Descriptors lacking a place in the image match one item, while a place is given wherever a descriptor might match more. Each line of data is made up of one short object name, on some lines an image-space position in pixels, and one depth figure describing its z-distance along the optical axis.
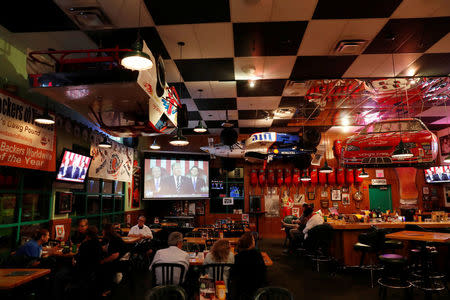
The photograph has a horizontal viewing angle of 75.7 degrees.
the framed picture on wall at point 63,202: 5.72
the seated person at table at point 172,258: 3.40
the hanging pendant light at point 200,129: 6.74
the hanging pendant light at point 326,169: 9.29
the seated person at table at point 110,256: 4.60
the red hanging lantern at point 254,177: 11.77
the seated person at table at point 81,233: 5.65
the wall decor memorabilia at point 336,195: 11.77
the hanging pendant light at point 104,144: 6.67
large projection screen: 10.15
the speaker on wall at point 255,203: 11.59
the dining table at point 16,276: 2.94
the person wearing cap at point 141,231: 6.85
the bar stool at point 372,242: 5.57
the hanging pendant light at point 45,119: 4.64
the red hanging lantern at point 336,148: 11.43
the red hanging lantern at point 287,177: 11.69
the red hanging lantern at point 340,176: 11.45
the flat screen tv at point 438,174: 10.67
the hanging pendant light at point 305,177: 10.56
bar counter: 6.39
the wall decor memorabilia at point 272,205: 11.77
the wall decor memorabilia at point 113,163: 6.87
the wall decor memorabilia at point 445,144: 10.81
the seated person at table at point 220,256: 3.50
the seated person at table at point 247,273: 3.25
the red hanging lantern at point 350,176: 11.55
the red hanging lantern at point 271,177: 11.77
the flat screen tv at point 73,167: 5.50
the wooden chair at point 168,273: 3.33
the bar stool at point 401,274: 4.61
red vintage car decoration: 7.87
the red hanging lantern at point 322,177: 11.40
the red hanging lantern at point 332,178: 11.50
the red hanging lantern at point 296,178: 11.74
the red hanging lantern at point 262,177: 11.67
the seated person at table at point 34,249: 4.02
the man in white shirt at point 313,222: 6.79
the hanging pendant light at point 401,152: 6.27
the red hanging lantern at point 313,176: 11.50
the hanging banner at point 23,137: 4.14
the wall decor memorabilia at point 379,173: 11.86
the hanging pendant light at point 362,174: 10.43
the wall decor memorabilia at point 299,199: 11.79
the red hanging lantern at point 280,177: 11.70
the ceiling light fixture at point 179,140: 6.32
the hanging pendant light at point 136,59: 3.01
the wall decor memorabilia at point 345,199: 11.73
